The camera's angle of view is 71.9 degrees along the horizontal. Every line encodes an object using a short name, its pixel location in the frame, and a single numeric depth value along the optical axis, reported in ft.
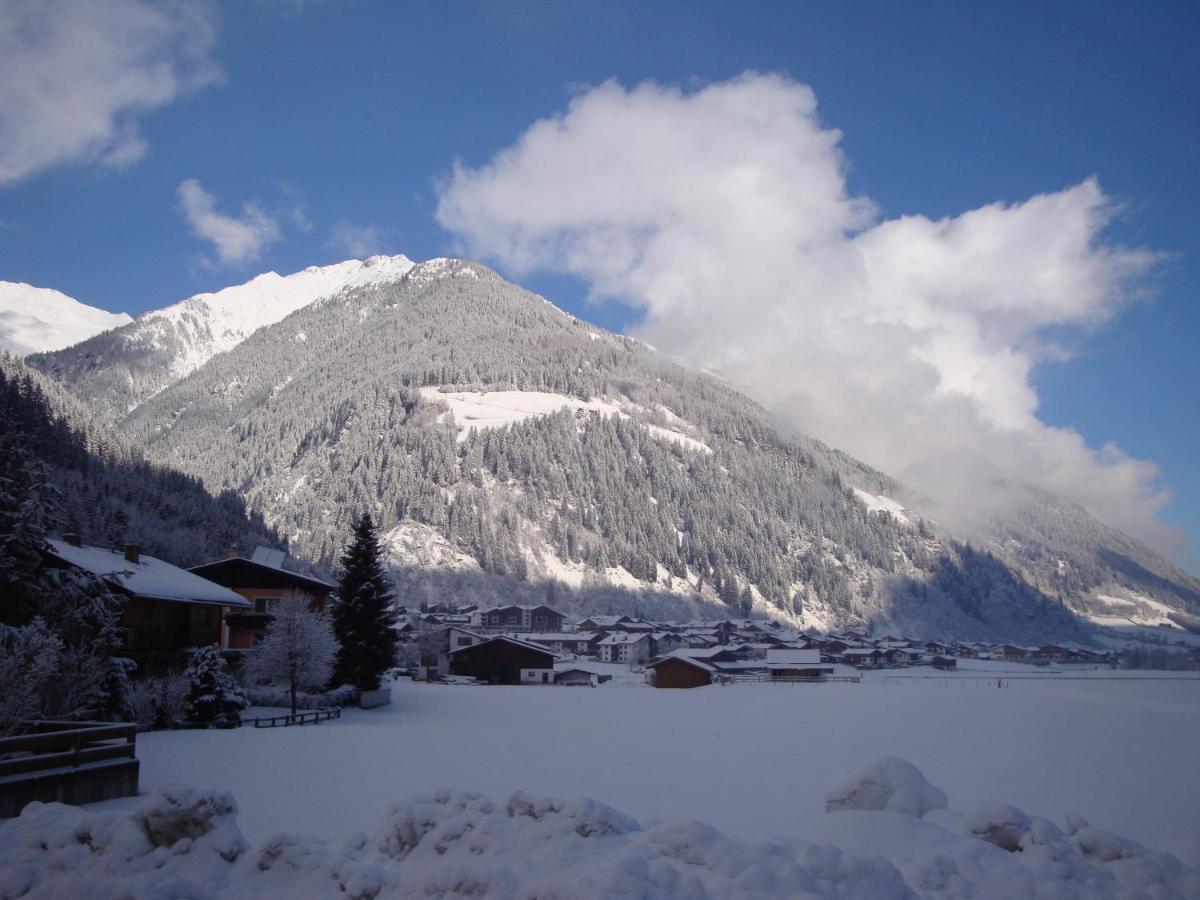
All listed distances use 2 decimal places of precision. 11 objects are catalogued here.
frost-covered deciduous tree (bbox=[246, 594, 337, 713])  143.23
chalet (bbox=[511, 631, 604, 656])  392.06
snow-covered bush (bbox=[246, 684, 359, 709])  137.69
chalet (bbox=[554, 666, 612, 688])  279.59
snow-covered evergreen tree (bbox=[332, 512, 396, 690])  157.79
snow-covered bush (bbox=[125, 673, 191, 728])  99.30
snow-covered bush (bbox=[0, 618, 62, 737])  52.13
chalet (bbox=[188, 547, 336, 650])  183.83
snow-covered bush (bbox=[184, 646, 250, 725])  106.63
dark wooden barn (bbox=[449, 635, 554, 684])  276.00
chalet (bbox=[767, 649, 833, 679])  309.83
